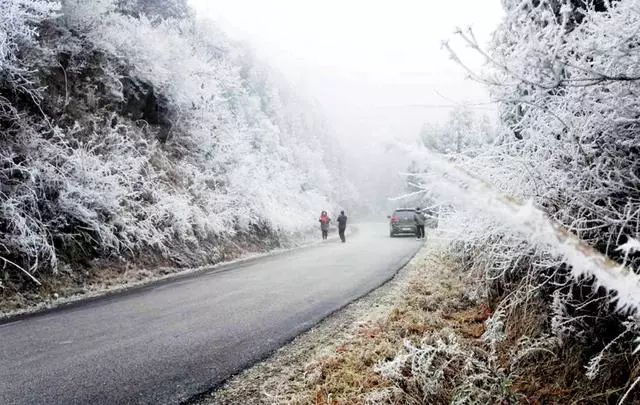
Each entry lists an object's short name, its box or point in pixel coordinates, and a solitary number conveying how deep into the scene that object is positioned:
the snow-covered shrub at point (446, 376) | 3.11
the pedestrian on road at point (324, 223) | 24.88
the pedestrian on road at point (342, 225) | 22.61
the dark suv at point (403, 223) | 25.66
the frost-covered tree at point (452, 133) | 41.97
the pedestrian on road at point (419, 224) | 22.78
